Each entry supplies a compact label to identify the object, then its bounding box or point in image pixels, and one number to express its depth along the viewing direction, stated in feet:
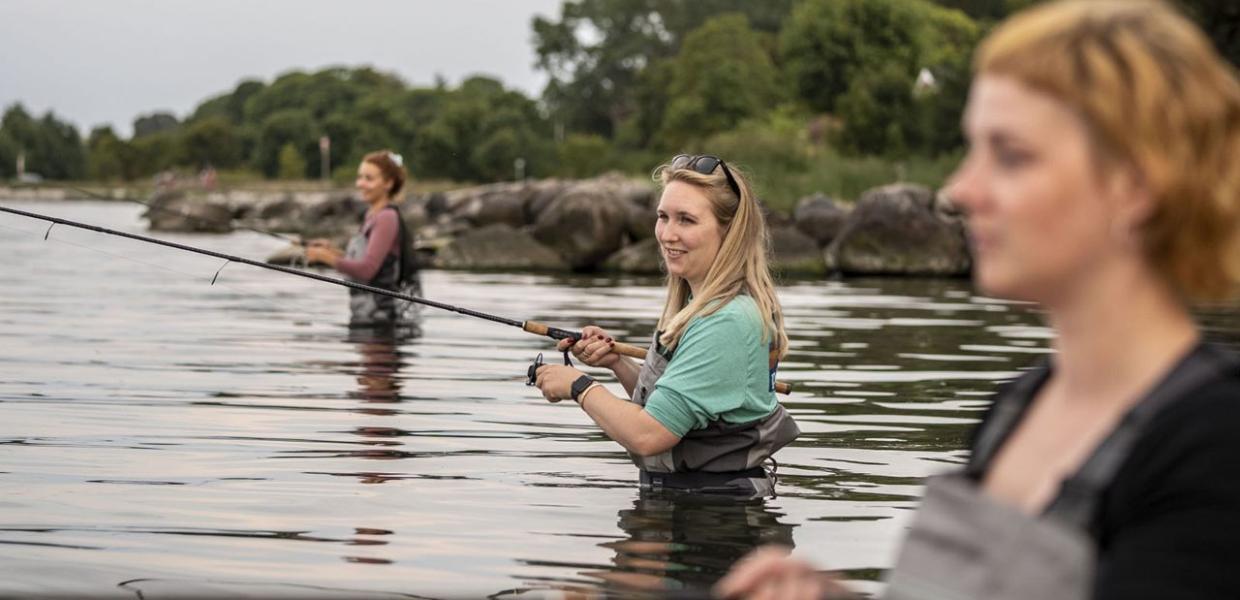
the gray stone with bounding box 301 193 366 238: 219.20
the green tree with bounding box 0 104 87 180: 647.56
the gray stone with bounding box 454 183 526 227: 163.24
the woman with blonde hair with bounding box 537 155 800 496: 21.02
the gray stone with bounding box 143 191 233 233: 223.10
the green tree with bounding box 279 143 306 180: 549.95
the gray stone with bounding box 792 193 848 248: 136.46
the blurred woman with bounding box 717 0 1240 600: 6.62
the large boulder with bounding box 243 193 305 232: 252.17
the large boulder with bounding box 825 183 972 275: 118.32
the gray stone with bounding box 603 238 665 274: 123.13
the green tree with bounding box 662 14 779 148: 357.00
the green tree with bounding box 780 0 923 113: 309.22
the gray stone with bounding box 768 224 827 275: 122.83
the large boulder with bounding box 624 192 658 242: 134.01
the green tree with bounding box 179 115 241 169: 633.61
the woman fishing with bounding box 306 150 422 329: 49.93
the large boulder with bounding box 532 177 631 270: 129.90
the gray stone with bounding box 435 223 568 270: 127.95
